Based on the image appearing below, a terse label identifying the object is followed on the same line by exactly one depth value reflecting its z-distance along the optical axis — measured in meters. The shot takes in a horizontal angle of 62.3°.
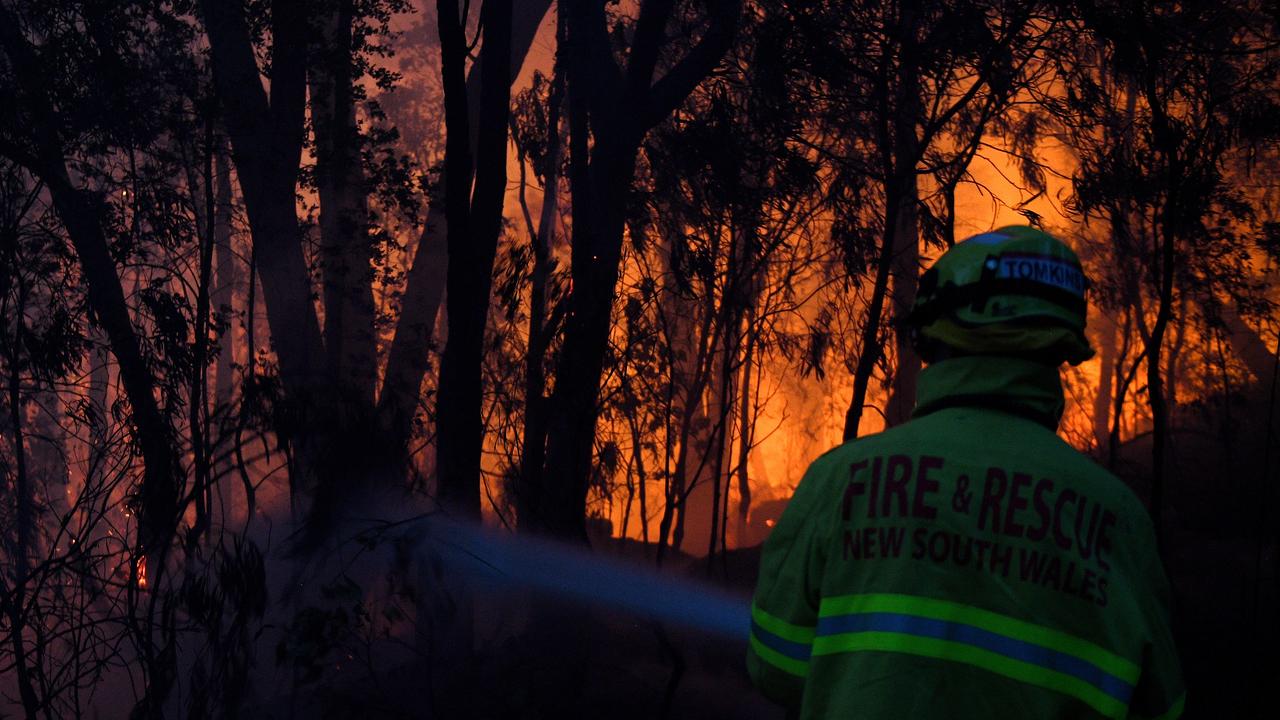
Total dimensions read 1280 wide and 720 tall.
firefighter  1.46
